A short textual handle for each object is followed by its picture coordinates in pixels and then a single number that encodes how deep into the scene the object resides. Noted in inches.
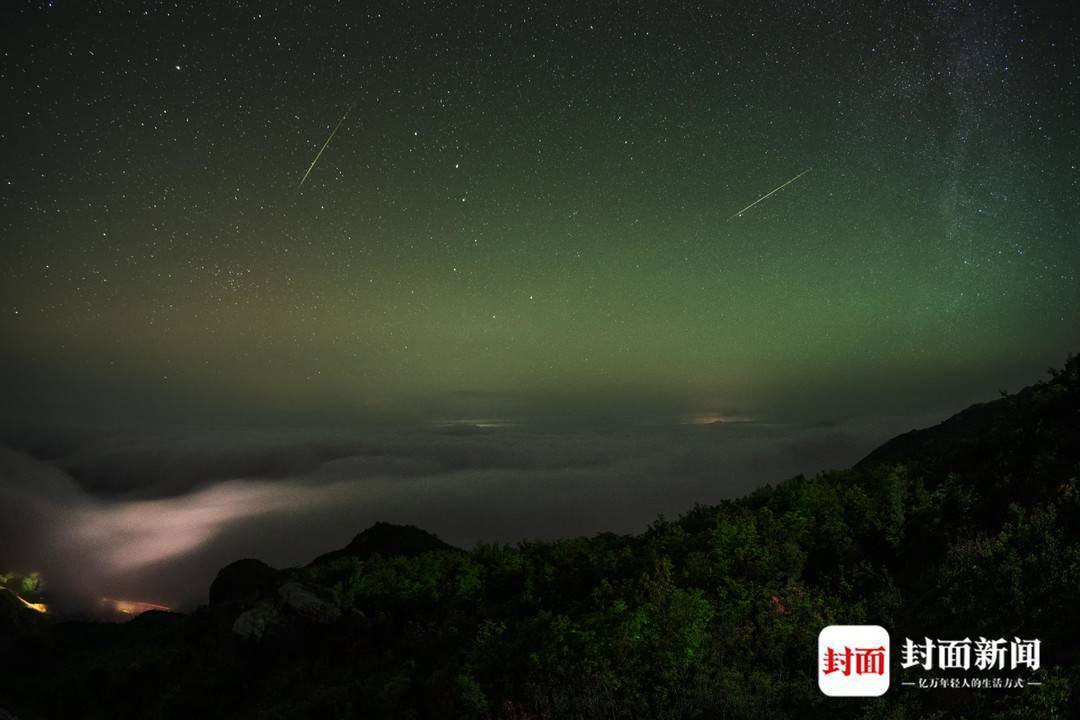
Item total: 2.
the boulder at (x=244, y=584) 505.0
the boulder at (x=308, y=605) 464.4
